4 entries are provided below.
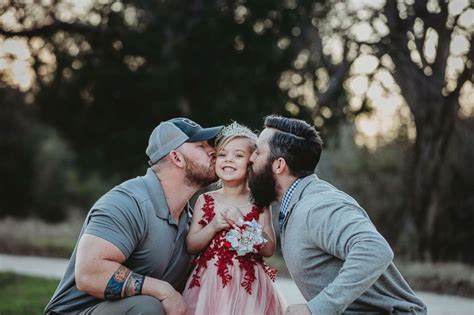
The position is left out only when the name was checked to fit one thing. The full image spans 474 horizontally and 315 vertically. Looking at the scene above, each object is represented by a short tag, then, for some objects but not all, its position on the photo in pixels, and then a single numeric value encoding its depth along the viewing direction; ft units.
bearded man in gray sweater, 10.77
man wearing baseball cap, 12.53
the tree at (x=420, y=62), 44.04
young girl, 14.58
